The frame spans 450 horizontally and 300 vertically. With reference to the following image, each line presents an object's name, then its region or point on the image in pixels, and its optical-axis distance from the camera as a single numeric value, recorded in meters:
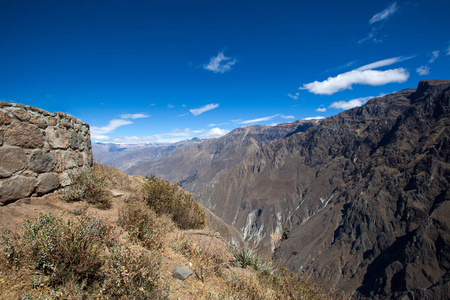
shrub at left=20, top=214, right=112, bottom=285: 3.01
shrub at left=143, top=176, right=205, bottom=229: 8.49
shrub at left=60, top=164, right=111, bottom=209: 6.51
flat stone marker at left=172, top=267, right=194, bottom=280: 4.35
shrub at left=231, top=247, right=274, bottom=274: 6.11
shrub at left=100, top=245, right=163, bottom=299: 2.94
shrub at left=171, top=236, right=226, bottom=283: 4.77
